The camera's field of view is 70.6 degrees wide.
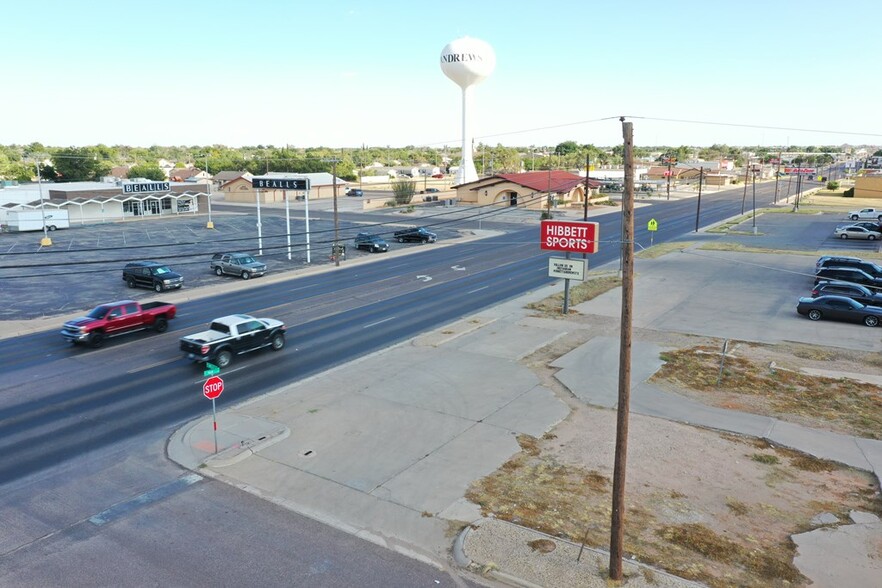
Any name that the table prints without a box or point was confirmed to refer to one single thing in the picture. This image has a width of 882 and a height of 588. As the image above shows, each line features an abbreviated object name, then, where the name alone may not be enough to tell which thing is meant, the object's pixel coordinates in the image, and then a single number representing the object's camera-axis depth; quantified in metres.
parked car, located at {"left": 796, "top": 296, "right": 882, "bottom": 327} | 27.55
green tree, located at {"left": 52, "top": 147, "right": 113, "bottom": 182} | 112.94
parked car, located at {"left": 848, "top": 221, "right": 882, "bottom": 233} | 55.53
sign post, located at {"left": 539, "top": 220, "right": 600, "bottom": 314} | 30.03
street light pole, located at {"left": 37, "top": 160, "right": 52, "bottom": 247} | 52.25
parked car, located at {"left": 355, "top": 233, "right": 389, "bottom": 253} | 51.78
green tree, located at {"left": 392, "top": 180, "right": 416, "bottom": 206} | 89.75
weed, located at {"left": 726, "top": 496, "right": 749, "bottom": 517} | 12.68
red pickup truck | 24.92
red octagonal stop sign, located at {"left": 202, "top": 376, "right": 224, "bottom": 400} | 15.57
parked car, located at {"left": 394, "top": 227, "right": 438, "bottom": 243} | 56.71
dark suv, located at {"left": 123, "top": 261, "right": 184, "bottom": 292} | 36.19
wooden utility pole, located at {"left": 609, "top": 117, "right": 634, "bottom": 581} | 10.24
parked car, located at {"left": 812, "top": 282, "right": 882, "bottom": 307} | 28.98
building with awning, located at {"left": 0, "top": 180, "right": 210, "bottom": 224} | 69.26
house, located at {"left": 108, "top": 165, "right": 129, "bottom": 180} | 133.57
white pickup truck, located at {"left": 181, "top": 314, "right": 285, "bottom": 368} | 22.25
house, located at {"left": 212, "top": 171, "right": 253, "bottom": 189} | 109.38
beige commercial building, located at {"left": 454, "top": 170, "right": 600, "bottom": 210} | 87.56
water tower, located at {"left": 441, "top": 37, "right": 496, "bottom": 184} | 107.12
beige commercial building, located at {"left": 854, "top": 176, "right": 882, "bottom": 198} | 98.12
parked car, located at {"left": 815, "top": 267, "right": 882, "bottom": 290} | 33.56
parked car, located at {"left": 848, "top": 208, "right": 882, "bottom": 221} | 67.06
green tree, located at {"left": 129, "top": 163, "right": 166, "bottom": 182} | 119.88
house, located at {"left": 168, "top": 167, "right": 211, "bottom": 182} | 127.35
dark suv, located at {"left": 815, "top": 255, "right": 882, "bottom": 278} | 35.28
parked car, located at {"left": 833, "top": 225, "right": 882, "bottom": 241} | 54.12
